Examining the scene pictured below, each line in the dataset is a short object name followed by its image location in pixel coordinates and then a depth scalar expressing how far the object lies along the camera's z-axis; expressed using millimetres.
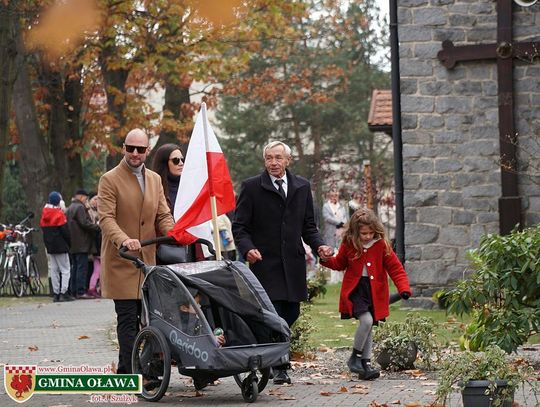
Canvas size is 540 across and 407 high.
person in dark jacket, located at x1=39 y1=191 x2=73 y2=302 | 23688
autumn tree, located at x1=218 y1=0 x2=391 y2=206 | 60312
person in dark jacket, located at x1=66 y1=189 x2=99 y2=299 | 24109
